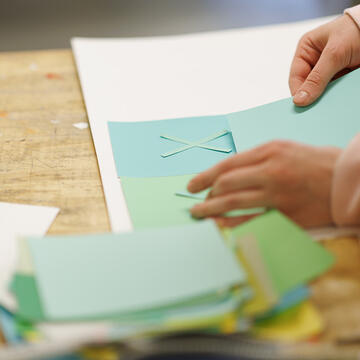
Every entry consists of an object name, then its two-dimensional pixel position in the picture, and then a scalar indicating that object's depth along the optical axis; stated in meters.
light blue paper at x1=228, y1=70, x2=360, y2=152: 1.10
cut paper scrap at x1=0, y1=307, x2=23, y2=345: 0.85
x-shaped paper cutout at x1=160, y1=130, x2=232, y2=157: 1.14
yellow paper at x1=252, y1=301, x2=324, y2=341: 0.85
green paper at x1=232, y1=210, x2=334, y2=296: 0.89
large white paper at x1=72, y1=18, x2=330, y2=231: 1.24
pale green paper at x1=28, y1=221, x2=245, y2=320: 0.85
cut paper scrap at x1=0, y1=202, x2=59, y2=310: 0.94
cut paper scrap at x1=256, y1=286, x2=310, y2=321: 0.86
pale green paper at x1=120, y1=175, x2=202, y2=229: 1.00
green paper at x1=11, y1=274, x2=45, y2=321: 0.85
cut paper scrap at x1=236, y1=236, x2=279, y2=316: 0.85
